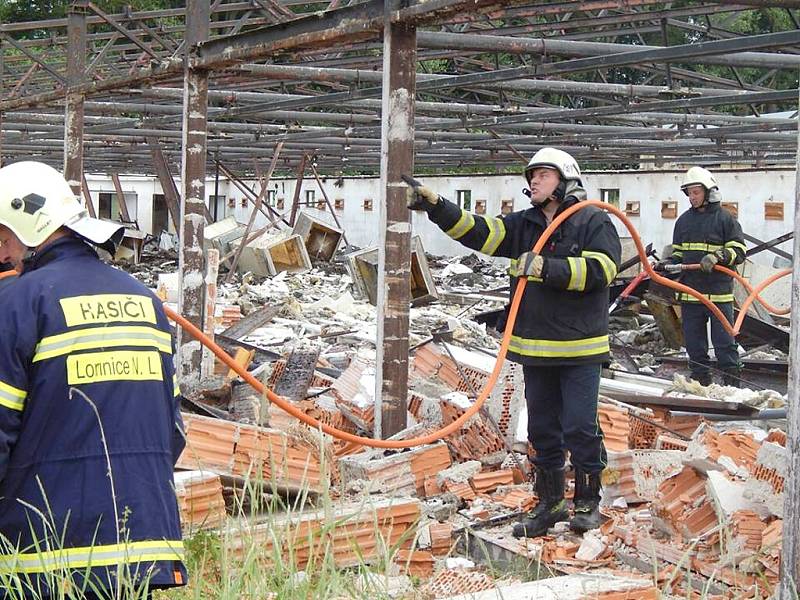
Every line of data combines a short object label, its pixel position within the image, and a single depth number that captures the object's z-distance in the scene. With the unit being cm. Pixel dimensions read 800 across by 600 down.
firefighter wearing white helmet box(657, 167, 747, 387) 1089
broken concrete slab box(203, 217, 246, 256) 2359
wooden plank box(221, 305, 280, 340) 1284
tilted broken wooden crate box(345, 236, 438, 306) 1655
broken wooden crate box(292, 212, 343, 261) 2378
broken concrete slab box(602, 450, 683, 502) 690
